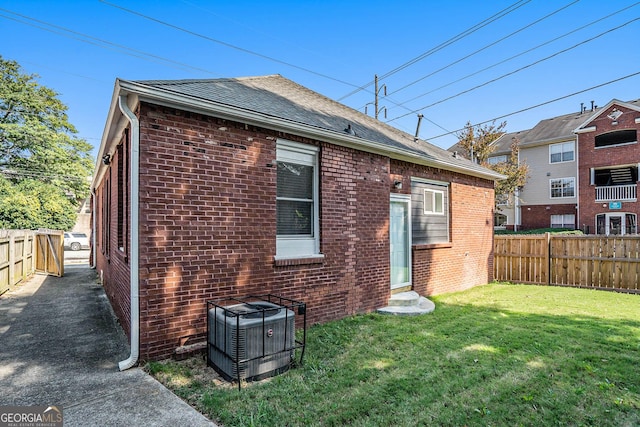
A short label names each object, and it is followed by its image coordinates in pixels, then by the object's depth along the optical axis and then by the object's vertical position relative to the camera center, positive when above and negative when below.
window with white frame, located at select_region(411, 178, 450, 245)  8.38 +0.07
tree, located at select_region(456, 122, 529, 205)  24.36 +4.74
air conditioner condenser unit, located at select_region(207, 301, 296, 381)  3.62 -1.42
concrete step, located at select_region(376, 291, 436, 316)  6.69 -1.94
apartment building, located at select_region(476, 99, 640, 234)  22.23 +3.06
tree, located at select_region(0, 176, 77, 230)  20.41 +0.74
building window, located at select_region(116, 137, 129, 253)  5.17 +0.50
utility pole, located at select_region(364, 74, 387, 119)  22.11 +7.98
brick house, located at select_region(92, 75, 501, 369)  4.13 +0.16
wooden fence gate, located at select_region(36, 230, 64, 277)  12.02 -1.28
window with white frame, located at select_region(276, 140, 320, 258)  5.59 +0.26
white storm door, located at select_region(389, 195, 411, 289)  7.71 -0.60
